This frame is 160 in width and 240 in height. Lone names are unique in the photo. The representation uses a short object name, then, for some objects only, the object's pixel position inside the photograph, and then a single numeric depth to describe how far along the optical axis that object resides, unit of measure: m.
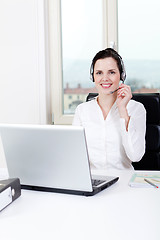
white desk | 0.90
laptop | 1.15
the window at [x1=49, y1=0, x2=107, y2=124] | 2.69
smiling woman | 1.76
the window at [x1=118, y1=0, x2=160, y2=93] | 2.57
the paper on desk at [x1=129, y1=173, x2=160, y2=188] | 1.32
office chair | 1.88
